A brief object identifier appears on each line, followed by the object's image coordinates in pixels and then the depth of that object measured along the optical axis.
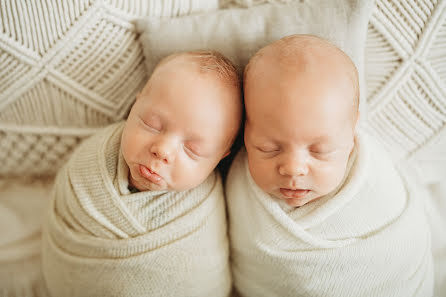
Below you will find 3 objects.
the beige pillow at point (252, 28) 0.47
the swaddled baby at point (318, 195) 0.42
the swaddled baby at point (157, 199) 0.44
